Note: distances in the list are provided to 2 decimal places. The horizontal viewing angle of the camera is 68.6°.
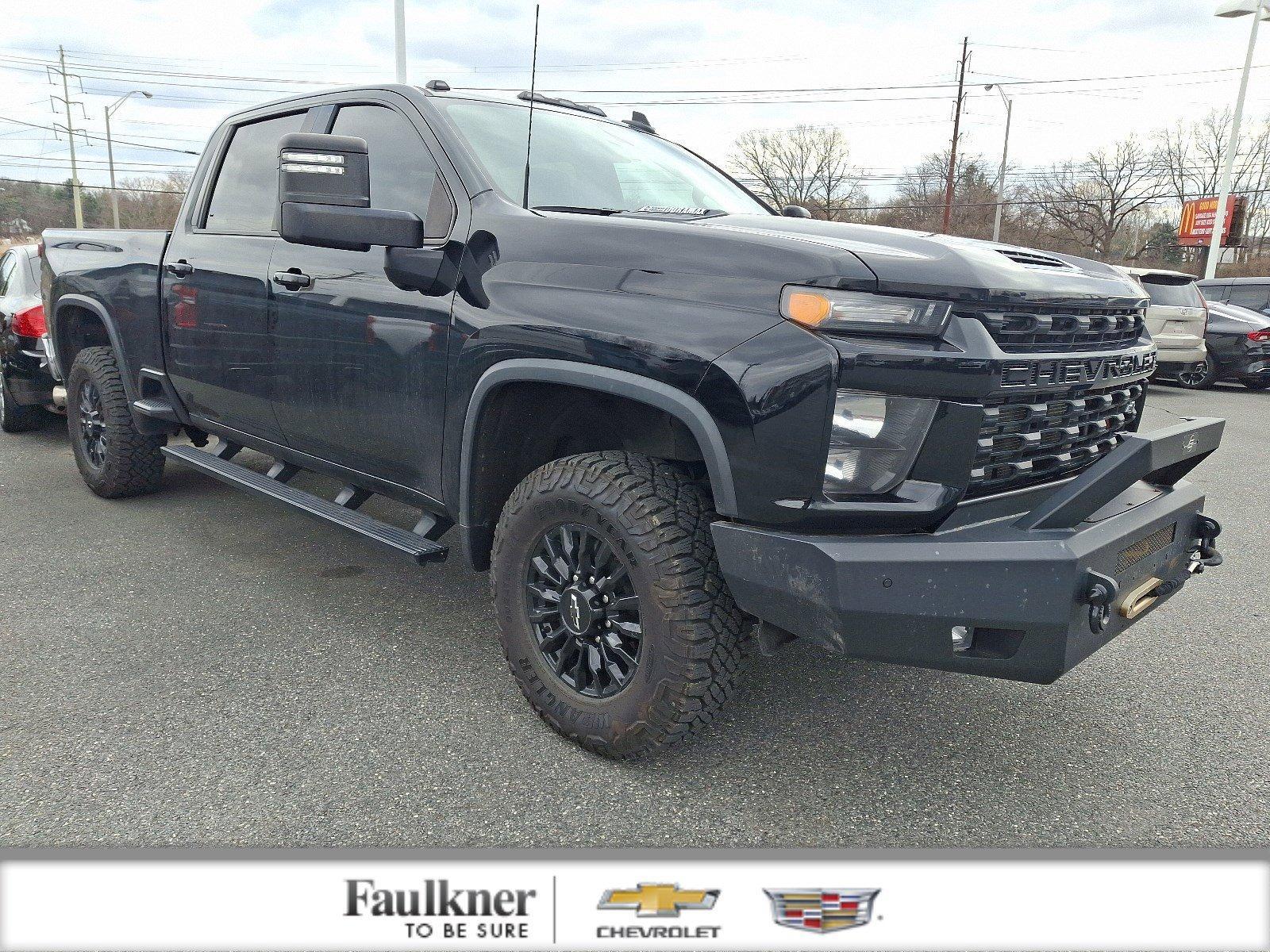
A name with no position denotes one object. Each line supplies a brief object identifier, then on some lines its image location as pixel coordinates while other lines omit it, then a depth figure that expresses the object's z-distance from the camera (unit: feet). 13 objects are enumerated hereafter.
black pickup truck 6.93
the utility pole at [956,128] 120.26
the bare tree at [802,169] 172.86
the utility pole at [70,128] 170.37
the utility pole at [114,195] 168.20
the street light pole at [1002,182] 126.54
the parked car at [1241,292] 46.91
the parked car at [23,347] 22.56
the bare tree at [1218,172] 166.71
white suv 39.86
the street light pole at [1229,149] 64.08
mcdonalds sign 83.20
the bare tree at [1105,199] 177.68
